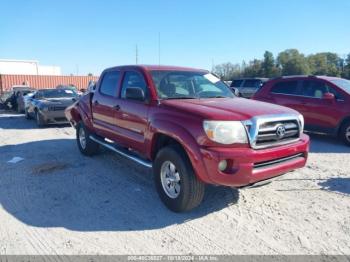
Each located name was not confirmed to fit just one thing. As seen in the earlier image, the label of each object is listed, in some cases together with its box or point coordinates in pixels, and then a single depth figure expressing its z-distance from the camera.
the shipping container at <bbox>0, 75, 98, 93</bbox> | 33.06
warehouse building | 54.93
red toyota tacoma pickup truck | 3.57
